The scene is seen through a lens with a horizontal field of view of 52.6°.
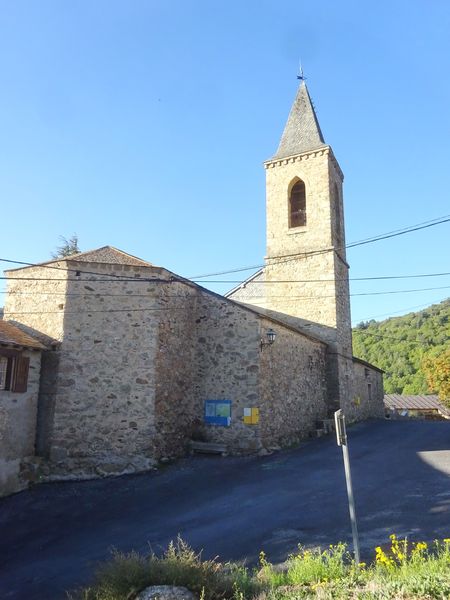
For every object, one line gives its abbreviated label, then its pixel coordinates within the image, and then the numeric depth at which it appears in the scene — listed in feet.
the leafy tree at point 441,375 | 101.48
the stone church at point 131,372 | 37.76
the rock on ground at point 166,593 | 15.01
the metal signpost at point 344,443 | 16.74
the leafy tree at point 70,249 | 89.20
